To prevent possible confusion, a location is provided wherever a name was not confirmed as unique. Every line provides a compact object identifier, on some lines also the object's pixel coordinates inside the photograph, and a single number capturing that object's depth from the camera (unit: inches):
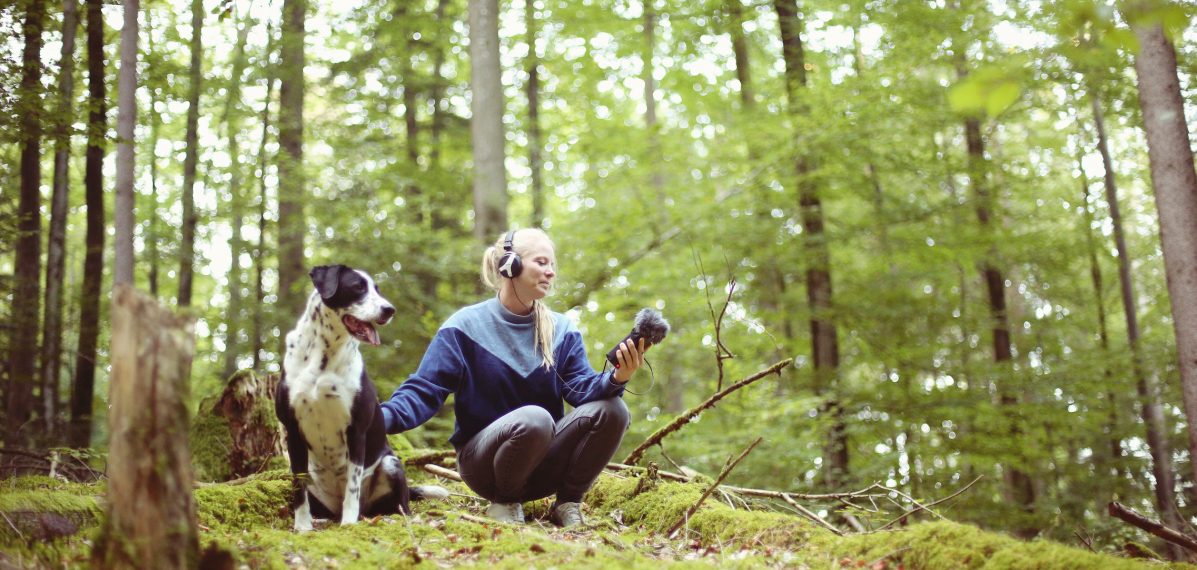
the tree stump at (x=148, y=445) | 82.8
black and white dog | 142.3
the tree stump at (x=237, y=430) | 212.4
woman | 161.9
